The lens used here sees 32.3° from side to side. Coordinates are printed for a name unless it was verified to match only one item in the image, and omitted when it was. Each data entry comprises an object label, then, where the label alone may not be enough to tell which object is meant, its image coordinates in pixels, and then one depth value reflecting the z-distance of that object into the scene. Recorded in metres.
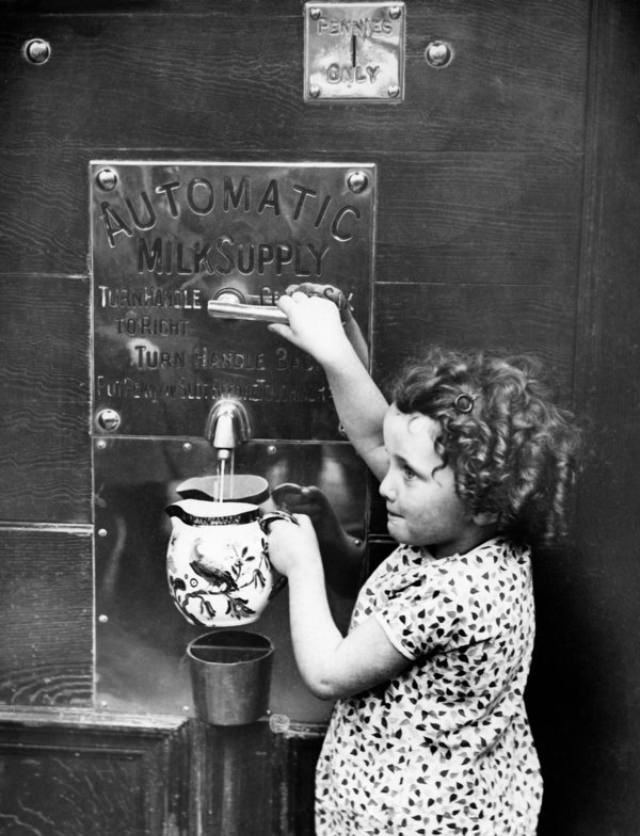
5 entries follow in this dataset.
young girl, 1.17
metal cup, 1.41
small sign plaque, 1.36
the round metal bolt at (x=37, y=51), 1.40
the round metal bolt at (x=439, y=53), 1.36
